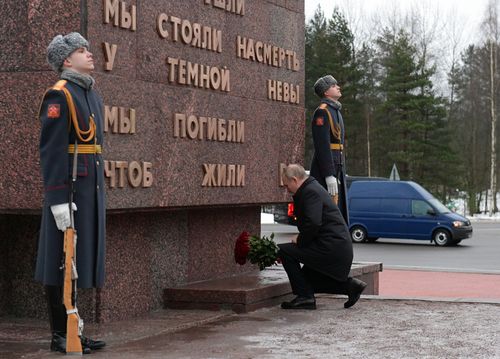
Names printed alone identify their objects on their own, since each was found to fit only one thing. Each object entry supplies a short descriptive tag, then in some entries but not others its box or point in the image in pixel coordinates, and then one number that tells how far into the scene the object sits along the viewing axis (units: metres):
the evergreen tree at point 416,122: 57.19
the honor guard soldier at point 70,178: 6.90
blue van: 25.25
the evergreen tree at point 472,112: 63.44
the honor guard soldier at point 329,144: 10.75
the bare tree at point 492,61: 56.06
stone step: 9.07
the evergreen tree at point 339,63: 60.16
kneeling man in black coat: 9.31
